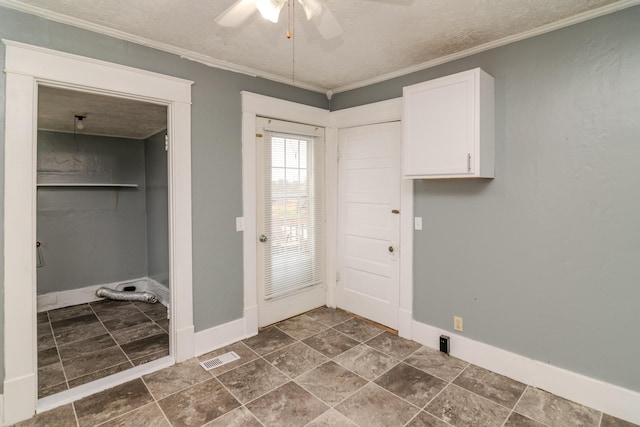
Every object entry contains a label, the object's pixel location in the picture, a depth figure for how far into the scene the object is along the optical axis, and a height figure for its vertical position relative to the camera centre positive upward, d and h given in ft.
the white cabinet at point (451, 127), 7.72 +2.10
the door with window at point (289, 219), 10.84 -0.33
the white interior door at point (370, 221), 10.78 -0.40
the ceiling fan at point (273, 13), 4.75 +3.12
